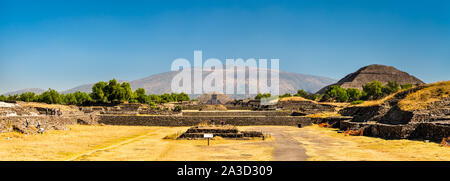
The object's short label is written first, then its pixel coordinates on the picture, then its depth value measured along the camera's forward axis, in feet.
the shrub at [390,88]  367.91
